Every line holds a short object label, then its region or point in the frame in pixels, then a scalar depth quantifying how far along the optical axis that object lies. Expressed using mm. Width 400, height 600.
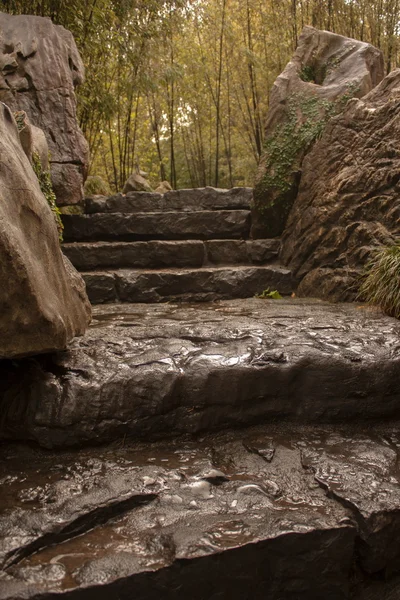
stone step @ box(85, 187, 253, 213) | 6035
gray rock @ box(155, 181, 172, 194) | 8970
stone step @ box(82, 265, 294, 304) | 4484
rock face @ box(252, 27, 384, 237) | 5027
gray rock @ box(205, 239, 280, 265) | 5164
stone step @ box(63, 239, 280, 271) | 4918
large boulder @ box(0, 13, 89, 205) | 4543
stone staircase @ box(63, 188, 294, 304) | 4586
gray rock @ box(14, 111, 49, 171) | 2776
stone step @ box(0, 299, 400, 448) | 2135
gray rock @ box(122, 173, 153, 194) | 8250
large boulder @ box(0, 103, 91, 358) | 1763
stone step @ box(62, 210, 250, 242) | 5438
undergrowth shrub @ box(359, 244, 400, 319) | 3221
